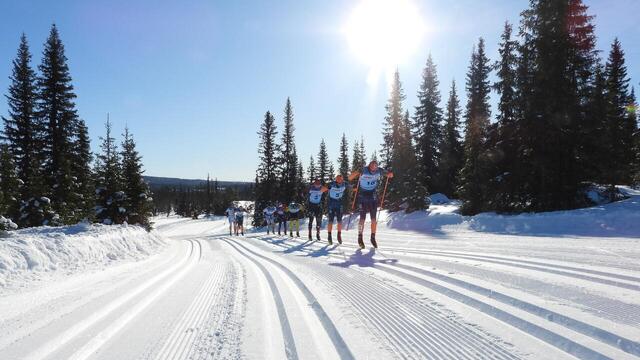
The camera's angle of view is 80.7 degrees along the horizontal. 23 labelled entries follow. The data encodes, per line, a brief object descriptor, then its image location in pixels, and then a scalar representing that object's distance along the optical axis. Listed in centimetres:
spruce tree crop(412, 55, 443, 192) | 4156
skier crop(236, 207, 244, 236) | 2705
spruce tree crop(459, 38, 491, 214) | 1830
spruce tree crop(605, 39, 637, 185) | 1511
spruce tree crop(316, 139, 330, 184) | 6950
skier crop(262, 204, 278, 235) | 2425
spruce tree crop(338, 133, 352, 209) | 6981
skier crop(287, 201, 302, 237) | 1875
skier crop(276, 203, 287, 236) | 2201
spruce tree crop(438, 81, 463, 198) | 4044
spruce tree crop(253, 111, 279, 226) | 4831
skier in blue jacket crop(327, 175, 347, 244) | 1159
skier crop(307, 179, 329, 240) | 1401
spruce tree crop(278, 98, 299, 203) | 4989
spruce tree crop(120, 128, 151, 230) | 2775
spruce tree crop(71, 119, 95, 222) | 2840
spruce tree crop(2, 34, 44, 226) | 2823
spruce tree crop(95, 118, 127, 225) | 2564
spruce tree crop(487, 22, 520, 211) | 1725
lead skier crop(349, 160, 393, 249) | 982
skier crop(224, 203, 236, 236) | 2861
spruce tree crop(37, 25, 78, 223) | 2700
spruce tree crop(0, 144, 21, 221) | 2239
